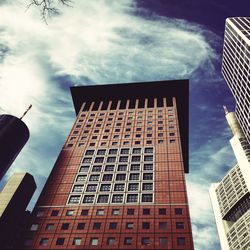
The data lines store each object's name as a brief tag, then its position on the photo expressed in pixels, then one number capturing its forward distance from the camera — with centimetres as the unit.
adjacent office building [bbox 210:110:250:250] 10226
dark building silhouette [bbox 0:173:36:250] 4147
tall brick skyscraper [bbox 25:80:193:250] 3881
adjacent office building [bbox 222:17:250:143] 7244
